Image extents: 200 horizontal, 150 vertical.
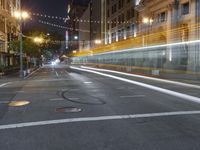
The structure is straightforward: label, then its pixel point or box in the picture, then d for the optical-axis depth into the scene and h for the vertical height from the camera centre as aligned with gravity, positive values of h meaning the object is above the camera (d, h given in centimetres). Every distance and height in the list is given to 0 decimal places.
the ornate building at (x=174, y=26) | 1974 +604
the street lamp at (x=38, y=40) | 3321 +581
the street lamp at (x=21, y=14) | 1770 +611
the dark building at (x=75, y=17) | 9133 +2996
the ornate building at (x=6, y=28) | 2613 +724
